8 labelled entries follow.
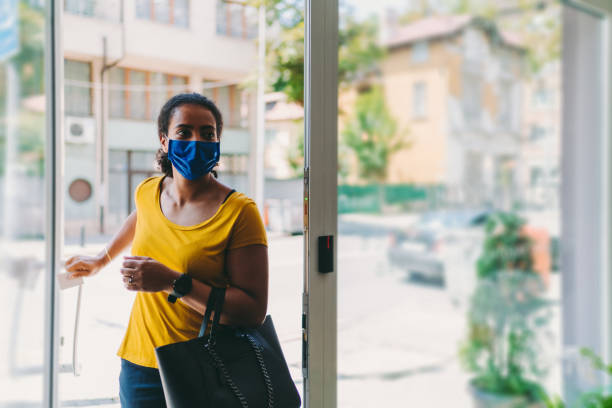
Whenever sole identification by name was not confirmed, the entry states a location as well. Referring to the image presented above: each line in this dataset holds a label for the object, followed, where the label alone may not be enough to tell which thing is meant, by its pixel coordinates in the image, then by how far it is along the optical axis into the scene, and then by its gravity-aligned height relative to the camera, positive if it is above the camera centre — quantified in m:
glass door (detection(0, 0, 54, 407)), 1.04 +0.01
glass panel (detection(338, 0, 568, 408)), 2.25 +0.01
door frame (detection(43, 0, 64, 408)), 1.07 +0.03
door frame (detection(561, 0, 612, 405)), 2.80 +0.10
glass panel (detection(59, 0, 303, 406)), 1.11 +0.12
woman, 1.10 -0.10
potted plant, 2.67 -0.66
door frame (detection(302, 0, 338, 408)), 1.46 +0.04
